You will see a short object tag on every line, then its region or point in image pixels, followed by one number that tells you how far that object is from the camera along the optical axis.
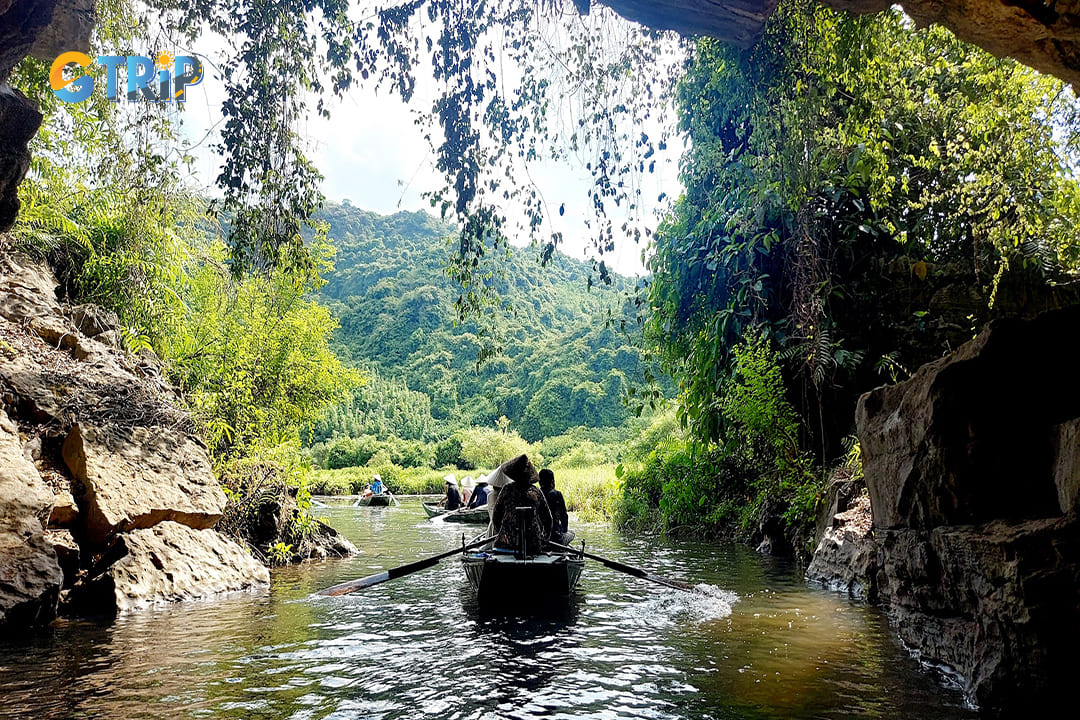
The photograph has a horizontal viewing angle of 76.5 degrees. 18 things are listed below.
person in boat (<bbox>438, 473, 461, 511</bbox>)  24.95
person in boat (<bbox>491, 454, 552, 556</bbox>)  8.68
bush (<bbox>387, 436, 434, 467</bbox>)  51.81
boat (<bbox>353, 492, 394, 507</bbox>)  28.78
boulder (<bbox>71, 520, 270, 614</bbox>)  7.44
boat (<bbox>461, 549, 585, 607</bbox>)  7.93
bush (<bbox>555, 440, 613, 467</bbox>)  40.31
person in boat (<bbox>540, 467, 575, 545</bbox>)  9.91
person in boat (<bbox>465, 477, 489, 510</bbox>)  23.84
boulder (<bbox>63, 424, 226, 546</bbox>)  7.41
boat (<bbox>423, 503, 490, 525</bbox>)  21.02
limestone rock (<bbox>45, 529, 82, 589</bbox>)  6.90
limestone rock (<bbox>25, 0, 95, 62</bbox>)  6.37
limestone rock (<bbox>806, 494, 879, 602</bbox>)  8.57
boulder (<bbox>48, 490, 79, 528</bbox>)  7.03
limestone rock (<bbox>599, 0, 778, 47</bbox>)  6.05
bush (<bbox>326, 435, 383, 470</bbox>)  51.59
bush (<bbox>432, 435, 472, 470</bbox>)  50.81
